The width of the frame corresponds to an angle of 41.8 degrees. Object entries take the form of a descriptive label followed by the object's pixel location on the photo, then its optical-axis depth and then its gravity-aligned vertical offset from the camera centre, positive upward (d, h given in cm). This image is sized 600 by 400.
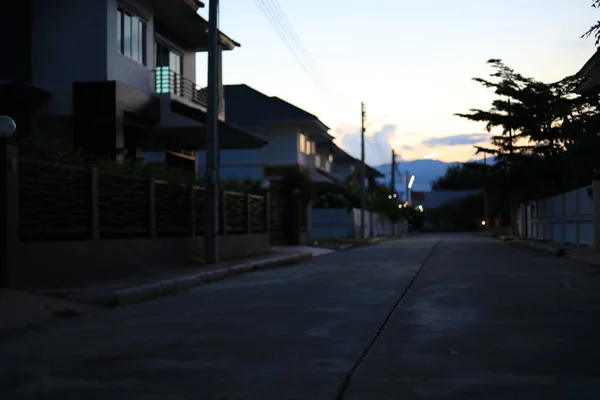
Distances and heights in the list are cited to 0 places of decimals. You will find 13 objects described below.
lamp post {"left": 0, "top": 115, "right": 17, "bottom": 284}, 1253 +55
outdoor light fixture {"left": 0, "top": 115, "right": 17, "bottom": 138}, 1247 +162
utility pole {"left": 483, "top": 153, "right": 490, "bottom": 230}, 8938 +89
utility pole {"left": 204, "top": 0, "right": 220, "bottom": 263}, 2023 +194
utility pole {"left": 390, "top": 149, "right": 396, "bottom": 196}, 8150 +623
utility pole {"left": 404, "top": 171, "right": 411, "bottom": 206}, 10334 +585
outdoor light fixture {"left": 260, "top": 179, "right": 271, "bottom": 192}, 2941 +153
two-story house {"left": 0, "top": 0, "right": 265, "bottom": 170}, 2342 +482
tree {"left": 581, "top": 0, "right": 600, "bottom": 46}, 1144 +284
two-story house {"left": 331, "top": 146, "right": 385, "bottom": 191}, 8385 +660
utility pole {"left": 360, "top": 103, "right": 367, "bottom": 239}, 5219 +461
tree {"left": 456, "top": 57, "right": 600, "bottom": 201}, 4212 +527
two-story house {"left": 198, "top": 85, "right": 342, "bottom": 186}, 5134 +632
